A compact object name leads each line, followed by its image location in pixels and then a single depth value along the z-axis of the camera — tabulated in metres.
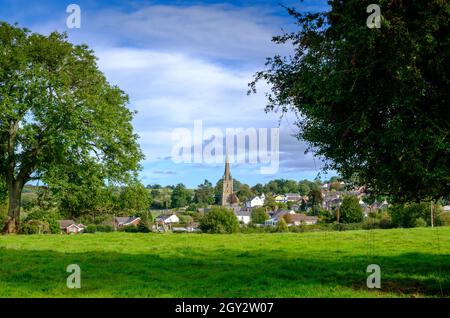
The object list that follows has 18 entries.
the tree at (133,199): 39.31
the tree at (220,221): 68.69
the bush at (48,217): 42.12
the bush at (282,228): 55.19
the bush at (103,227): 56.11
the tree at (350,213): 66.38
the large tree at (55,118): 35.06
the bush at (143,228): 51.83
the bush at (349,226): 50.12
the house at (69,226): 75.75
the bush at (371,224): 49.86
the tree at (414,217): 52.50
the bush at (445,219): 54.69
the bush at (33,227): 40.29
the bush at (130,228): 54.56
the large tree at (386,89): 13.34
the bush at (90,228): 50.83
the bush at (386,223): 51.88
